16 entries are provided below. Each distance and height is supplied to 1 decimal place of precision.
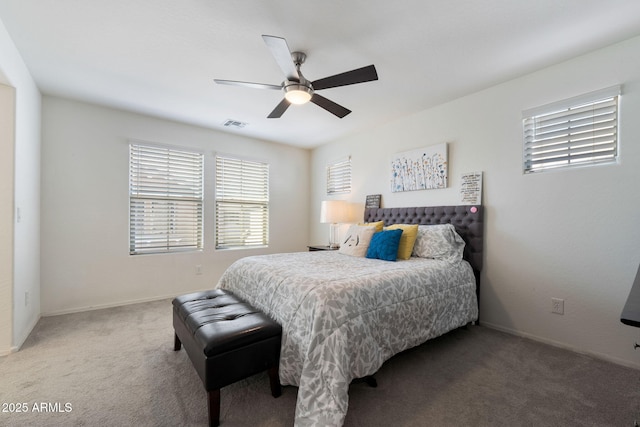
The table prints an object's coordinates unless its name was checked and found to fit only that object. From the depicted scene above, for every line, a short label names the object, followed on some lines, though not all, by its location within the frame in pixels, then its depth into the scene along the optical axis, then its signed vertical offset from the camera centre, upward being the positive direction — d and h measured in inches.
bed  60.4 -26.1
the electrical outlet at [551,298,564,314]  96.4 -31.9
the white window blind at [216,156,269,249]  172.6 +4.6
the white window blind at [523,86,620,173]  88.3 +28.0
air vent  153.1 +48.9
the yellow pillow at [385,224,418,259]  112.8 -11.8
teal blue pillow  109.1 -13.2
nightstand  164.6 -22.3
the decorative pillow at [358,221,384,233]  128.0 -6.1
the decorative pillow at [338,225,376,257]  120.3 -13.0
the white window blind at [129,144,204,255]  144.9 +5.7
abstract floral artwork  129.0 +21.4
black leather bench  59.4 -30.6
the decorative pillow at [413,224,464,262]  109.8 -12.4
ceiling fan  68.9 +37.7
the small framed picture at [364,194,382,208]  157.5 +6.3
